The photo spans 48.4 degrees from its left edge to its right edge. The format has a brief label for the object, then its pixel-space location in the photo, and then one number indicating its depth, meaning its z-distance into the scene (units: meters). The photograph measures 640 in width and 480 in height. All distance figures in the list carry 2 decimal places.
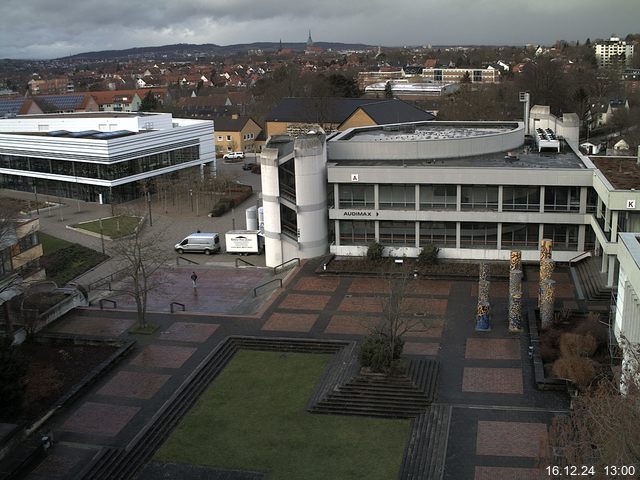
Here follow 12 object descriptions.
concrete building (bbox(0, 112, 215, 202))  62.38
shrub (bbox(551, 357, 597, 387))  24.02
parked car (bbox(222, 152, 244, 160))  85.50
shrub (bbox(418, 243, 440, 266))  38.99
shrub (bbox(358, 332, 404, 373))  25.55
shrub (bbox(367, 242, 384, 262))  39.81
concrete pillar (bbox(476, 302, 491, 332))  30.28
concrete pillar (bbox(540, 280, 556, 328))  29.75
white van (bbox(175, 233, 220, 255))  45.56
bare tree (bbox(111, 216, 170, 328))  32.12
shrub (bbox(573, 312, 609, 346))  27.11
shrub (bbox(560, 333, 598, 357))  25.81
